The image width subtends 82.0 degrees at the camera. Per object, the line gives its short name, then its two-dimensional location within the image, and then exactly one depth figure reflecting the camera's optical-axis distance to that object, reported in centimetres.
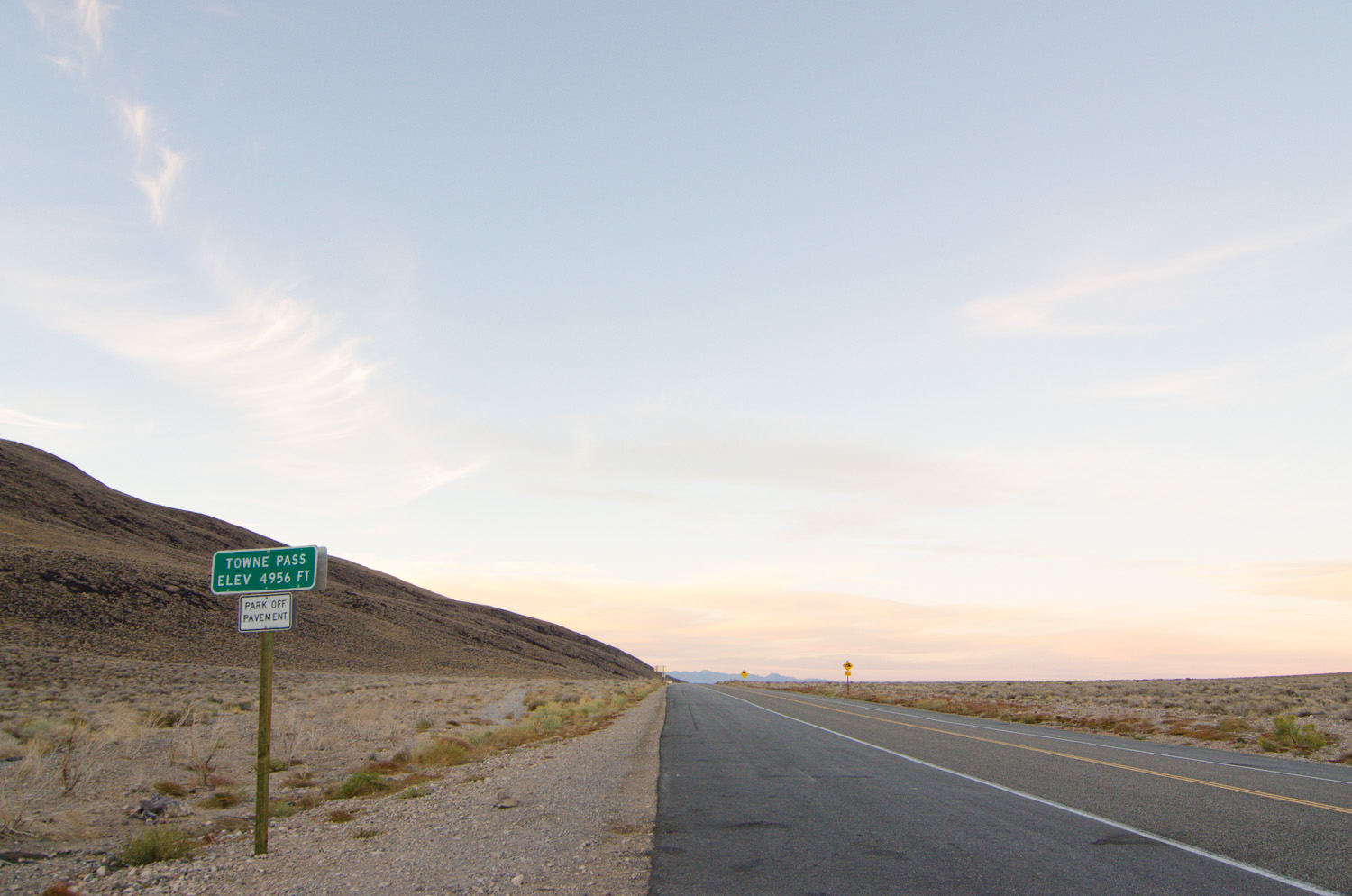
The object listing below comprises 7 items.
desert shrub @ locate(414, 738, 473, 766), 1664
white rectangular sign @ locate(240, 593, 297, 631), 800
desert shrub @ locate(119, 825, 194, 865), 821
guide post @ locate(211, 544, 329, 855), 803
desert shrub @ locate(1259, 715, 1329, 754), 1814
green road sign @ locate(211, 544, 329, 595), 811
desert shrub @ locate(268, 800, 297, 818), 1083
